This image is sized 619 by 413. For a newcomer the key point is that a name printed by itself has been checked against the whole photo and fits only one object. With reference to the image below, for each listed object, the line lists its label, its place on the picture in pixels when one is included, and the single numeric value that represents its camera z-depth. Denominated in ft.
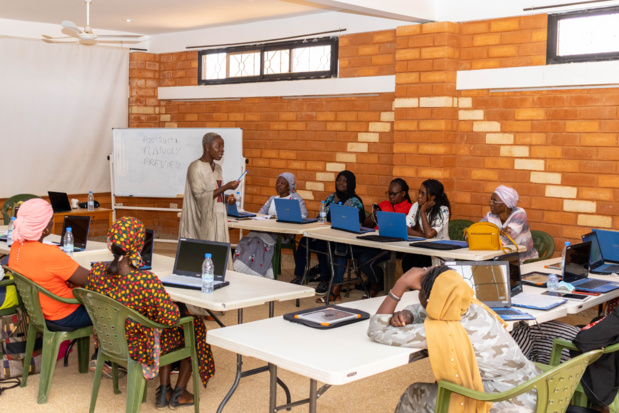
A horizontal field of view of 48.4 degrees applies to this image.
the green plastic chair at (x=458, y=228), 21.11
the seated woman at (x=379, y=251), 21.48
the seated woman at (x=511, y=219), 17.95
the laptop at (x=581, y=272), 13.66
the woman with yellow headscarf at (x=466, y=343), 8.20
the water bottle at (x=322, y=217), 22.65
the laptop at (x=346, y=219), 20.33
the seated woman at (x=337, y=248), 22.32
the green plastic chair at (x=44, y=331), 12.65
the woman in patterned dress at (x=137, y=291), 11.07
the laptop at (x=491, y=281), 11.22
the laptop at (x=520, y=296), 11.87
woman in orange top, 12.75
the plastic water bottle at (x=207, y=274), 12.39
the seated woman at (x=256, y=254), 22.03
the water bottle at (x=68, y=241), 16.53
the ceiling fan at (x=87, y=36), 20.15
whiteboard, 29.40
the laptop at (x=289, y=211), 21.84
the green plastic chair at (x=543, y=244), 18.88
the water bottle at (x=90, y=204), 27.05
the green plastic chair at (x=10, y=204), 22.17
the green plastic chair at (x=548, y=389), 7.65
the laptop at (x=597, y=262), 15.46
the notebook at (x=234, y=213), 23.07
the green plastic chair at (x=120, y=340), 10.93
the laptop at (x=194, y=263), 13.01
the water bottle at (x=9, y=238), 17.46
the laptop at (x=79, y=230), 17.49
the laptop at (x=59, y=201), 25.89
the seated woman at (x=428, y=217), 19.81
